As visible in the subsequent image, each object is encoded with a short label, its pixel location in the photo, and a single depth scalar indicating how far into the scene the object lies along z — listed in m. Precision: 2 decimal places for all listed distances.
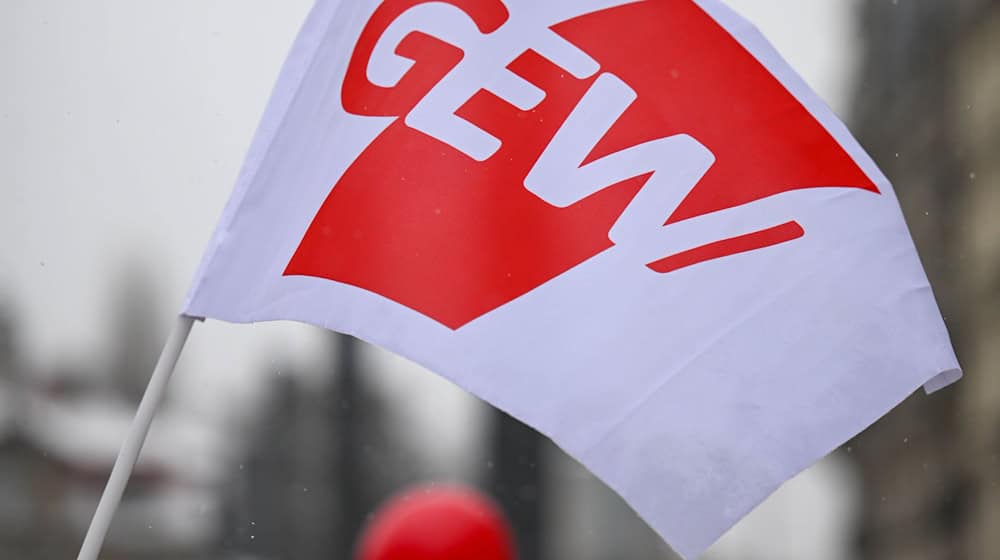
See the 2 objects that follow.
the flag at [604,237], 6.50
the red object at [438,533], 8.37
